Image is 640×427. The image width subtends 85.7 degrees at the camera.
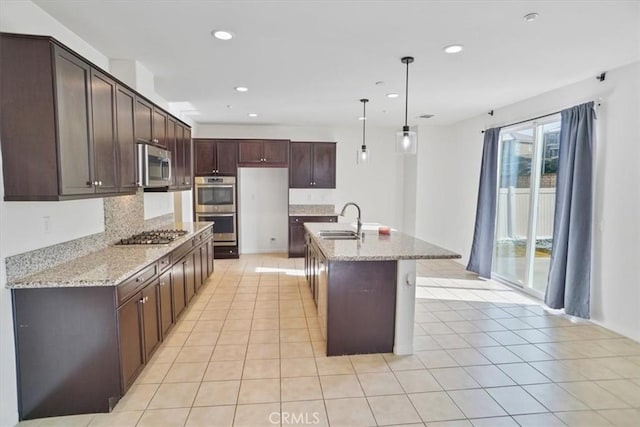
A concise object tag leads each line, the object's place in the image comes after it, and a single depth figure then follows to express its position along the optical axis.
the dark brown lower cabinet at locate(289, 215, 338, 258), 6.67
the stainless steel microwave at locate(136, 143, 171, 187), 3.12
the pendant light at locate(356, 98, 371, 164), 4.65
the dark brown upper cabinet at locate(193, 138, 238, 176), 6.48
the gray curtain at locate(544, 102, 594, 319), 3.68
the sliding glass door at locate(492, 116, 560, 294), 4.47
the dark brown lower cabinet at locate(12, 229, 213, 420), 2.12
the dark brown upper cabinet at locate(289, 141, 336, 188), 6.75
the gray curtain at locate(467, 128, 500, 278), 5.20
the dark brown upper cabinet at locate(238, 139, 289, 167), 6.56
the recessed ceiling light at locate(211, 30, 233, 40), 2.70
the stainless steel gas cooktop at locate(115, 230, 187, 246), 3.36
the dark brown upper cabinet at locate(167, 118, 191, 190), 4.15
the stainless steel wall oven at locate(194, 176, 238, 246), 6.43
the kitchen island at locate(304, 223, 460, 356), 2.95
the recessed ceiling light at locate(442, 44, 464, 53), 2.92
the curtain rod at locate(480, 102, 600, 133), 4.13
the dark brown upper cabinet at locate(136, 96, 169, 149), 3.19
